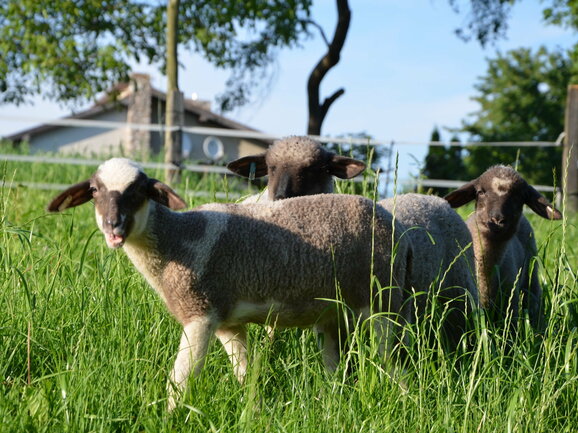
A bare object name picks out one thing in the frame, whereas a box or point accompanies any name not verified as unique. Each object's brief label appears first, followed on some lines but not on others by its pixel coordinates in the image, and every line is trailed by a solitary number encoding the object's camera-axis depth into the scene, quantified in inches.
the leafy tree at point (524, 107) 1467.2
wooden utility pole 451.2
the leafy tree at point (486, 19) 679.7
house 1242.6
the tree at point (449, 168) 1256.2
